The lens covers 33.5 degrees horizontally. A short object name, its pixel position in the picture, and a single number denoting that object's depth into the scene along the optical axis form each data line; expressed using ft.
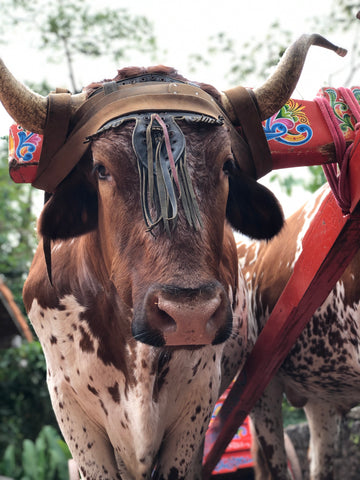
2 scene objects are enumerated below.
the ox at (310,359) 10.11
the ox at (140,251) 6.15
